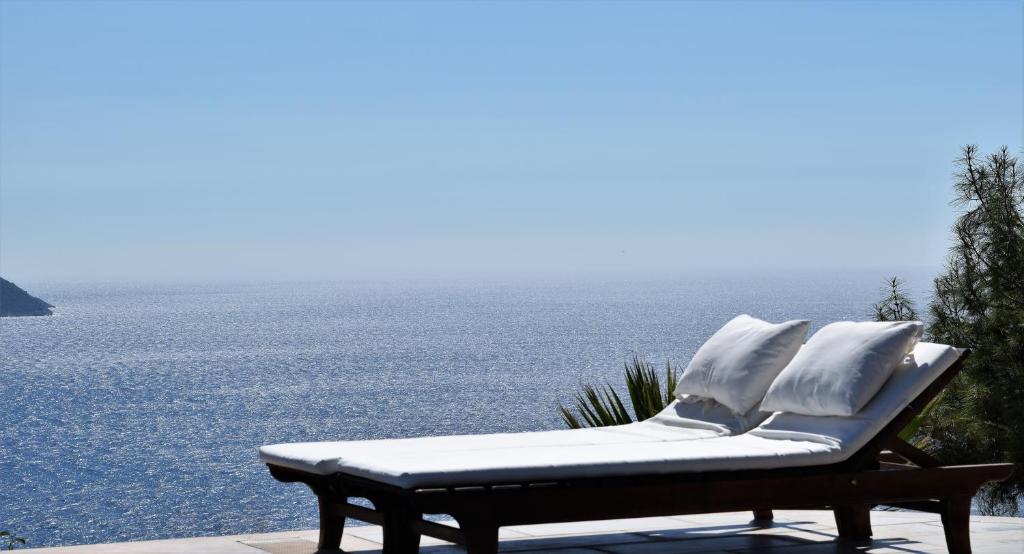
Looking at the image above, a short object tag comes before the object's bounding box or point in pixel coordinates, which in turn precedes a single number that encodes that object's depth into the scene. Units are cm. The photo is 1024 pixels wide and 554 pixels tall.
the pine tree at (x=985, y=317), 938
